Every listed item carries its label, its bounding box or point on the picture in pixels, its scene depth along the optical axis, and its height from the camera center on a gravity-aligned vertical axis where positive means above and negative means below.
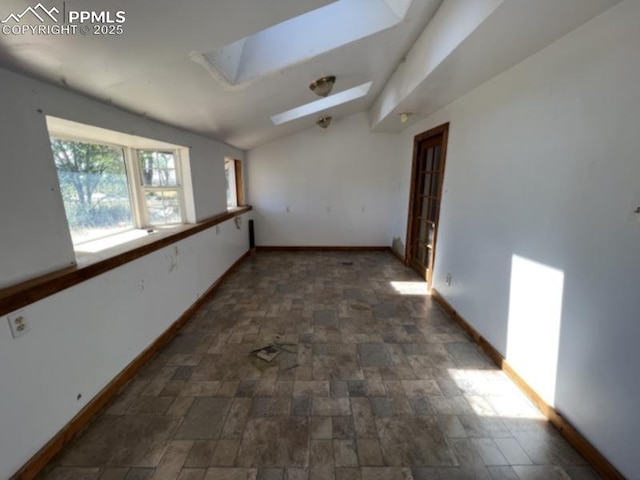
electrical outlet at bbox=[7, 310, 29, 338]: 1.25 -0.64
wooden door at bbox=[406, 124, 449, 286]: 3.49 -0.20
